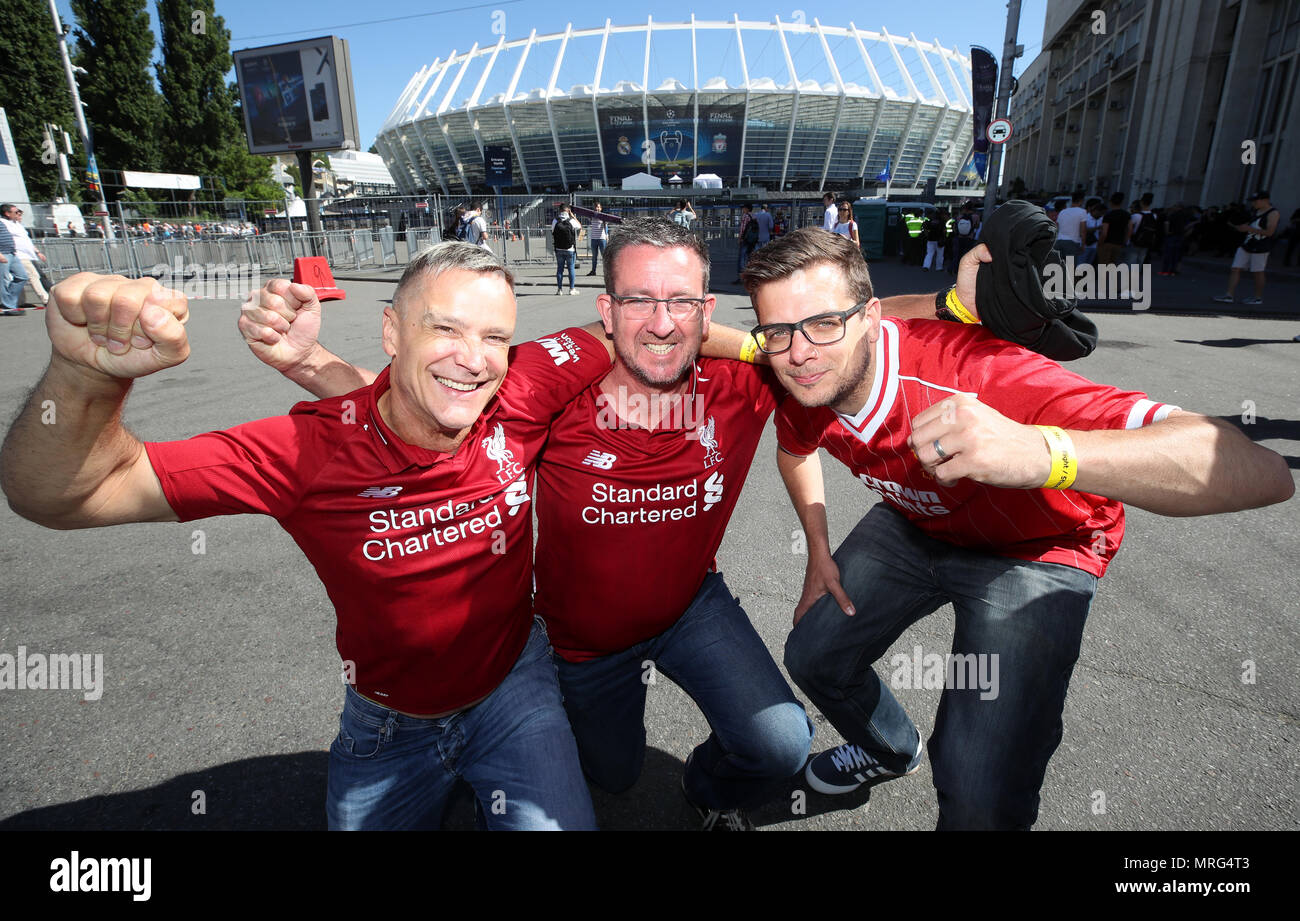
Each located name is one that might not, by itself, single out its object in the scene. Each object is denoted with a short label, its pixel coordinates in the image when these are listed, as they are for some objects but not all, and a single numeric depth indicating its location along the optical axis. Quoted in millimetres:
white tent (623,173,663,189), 39281
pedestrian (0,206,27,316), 12539
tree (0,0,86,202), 35781
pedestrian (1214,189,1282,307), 11211
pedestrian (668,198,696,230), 17103
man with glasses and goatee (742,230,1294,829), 2012
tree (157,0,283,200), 45750
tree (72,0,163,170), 41750
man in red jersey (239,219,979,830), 2477
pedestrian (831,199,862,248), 18047
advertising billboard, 19234
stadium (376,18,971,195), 65125
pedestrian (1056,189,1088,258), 13852
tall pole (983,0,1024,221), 17656
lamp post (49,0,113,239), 25125
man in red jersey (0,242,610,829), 1952
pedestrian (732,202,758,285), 19266
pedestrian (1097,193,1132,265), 14398
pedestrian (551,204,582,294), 15141
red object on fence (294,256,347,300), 12727
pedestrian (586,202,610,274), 17938
